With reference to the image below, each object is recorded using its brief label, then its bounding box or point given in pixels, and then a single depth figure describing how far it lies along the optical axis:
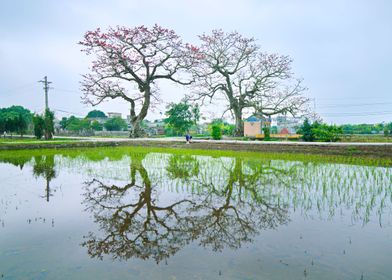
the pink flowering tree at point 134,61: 26.06
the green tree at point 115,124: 64.86
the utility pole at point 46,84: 35.19
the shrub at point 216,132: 26.80
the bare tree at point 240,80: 27.56
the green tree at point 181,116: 42.22
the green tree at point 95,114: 89.38
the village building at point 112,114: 85.06
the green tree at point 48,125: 30.31
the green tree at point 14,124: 35.84
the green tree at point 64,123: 66.86
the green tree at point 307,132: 22.32
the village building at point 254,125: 31.11
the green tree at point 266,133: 24.84
